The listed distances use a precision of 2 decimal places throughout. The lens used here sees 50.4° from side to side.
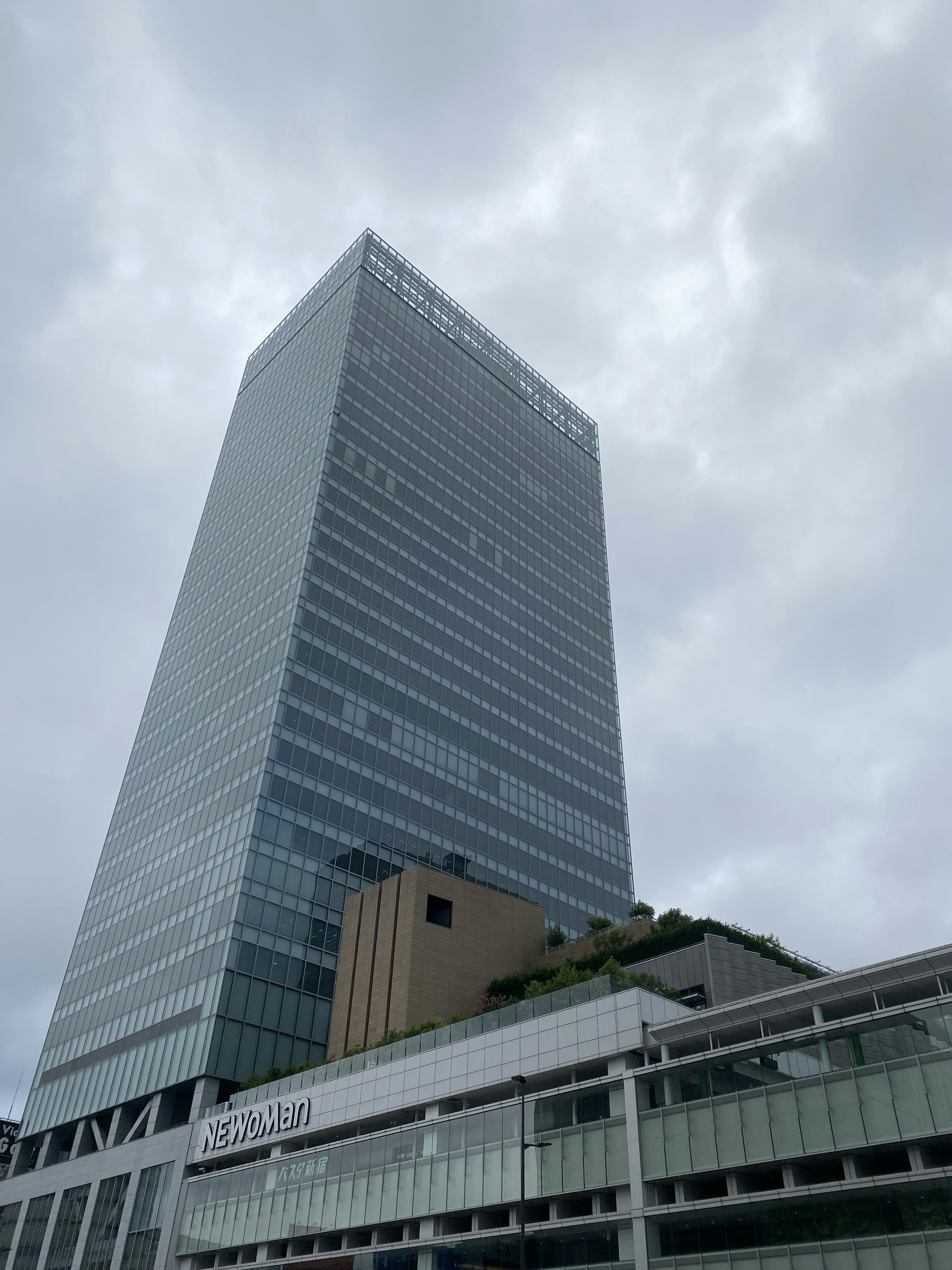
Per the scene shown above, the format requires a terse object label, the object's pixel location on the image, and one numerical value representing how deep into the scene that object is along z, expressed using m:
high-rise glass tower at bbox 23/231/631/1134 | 84.94
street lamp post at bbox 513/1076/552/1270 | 35.09
